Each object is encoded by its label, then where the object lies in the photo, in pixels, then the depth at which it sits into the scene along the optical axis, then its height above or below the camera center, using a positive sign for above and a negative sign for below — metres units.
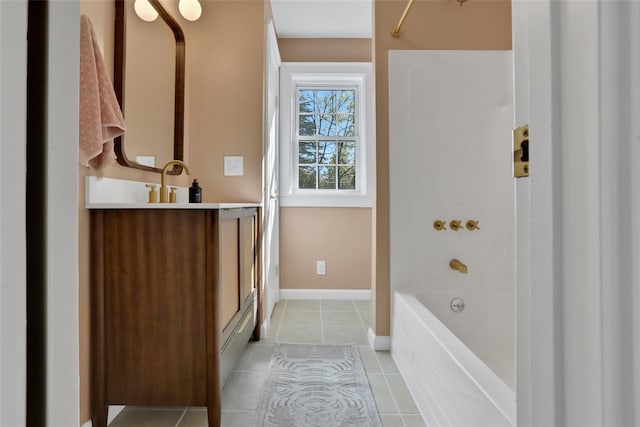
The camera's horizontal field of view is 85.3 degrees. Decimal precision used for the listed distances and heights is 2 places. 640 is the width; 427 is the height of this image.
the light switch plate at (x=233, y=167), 2.35 +0.35
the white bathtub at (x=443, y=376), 0.98 -0.55
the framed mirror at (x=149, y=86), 1.58 +0.70
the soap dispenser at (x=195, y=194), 1.88 +0.13
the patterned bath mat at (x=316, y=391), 1.44 -0.82
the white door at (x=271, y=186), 2.48 +0.26
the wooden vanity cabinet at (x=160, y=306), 1.34 -0.34
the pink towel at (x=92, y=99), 1.22 +0.44
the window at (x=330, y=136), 3.37 +0.80
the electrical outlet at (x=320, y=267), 3.32 -0.47
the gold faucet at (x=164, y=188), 1.79 +0.16
